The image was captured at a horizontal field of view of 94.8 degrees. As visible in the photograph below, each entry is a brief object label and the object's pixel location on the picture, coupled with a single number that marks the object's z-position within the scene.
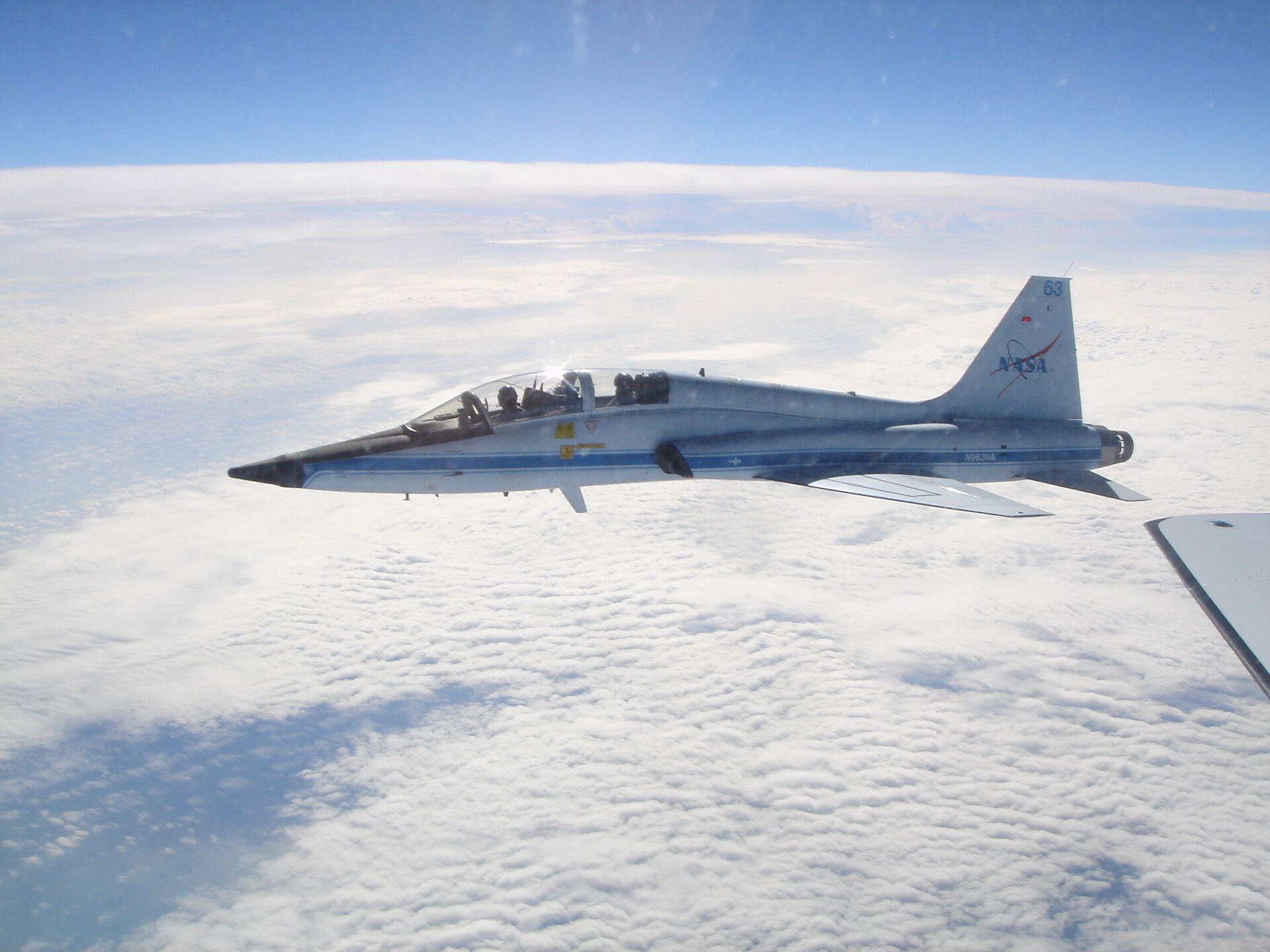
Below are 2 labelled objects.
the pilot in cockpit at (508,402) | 12.84
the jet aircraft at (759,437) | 12.48
